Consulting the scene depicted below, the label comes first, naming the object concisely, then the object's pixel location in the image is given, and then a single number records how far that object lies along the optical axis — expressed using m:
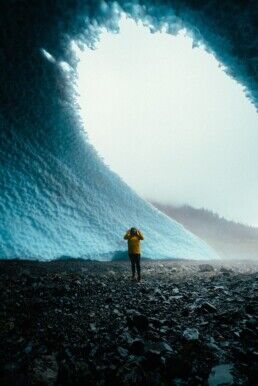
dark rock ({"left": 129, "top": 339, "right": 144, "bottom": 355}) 2.20
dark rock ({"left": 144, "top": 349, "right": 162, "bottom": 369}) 2.02
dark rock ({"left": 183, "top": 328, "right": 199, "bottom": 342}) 2.42
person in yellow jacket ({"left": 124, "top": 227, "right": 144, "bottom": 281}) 6.22
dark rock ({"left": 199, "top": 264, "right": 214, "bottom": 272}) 7.50
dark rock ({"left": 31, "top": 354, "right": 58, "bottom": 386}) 1.81
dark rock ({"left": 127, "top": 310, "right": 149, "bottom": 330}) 2.71
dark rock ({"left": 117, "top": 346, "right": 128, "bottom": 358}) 2.16
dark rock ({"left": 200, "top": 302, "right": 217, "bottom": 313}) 3.12
